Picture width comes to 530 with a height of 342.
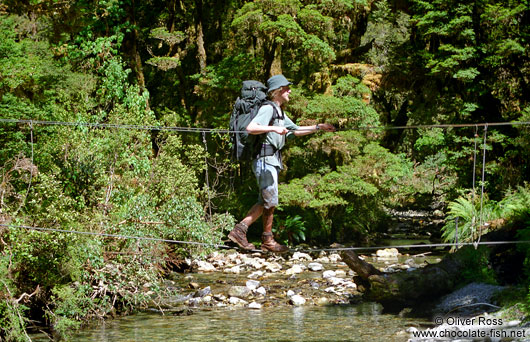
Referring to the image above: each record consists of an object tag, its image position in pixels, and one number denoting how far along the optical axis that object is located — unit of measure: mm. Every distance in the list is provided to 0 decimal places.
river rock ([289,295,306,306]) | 13474
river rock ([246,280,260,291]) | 14633
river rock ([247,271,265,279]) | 16275
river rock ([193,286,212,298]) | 14078
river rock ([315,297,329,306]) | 13494
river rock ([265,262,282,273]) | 17272
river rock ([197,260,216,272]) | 17305
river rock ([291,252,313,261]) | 19239
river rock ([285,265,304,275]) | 16875
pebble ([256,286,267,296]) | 14367
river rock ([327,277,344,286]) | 15166
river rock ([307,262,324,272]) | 17281
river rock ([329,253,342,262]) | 19109
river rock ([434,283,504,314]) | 11398
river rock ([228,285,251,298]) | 14119
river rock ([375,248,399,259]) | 19109
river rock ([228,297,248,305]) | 13617
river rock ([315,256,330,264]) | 18719
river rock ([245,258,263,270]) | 17688
